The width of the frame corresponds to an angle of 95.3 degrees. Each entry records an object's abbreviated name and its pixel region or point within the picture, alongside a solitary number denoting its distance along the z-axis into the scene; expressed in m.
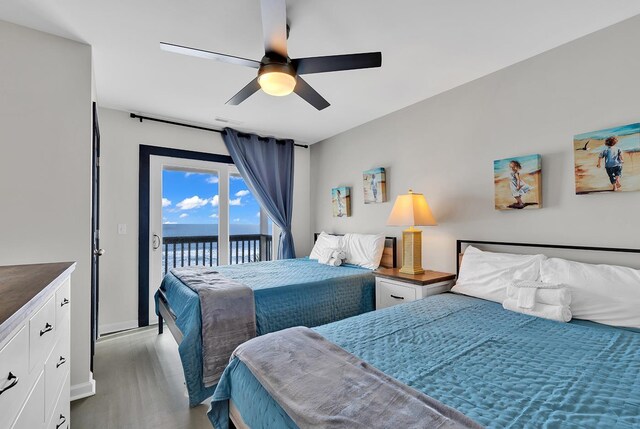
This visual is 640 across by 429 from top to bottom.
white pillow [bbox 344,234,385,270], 3.27
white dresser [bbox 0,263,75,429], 0.81
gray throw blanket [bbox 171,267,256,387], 2.06
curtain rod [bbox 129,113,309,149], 3.50
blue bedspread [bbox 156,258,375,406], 2.03
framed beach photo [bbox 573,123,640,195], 1.82
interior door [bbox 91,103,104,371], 2.24
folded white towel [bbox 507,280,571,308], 1.77
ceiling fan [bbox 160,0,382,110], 1.63
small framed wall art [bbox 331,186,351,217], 4.11
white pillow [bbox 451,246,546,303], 2.08
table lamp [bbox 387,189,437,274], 2.73
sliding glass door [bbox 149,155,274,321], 3.67
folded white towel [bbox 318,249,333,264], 3.54
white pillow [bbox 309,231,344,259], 3.72
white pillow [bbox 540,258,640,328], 1.64
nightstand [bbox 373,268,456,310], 2.52
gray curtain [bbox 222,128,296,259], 4.14
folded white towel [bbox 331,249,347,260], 3.49
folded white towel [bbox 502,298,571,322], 1.73
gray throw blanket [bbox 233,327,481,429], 0.87
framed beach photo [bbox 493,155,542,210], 2.24
